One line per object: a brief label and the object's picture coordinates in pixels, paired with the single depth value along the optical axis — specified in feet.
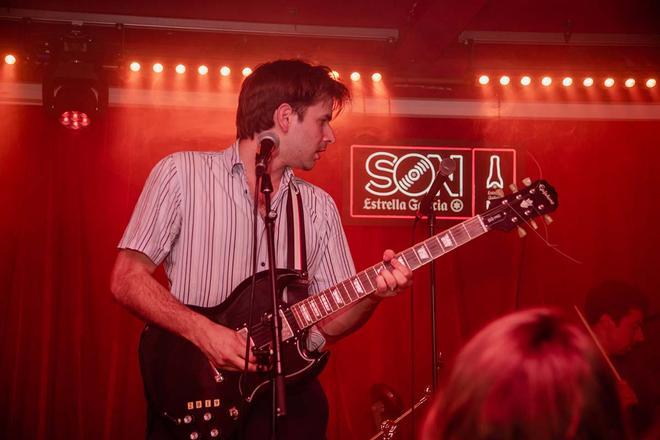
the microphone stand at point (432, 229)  12.27
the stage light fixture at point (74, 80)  18.42
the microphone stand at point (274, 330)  7.52
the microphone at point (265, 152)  8.47
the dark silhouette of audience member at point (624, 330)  16.34
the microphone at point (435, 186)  11.37
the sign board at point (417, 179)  21.42
